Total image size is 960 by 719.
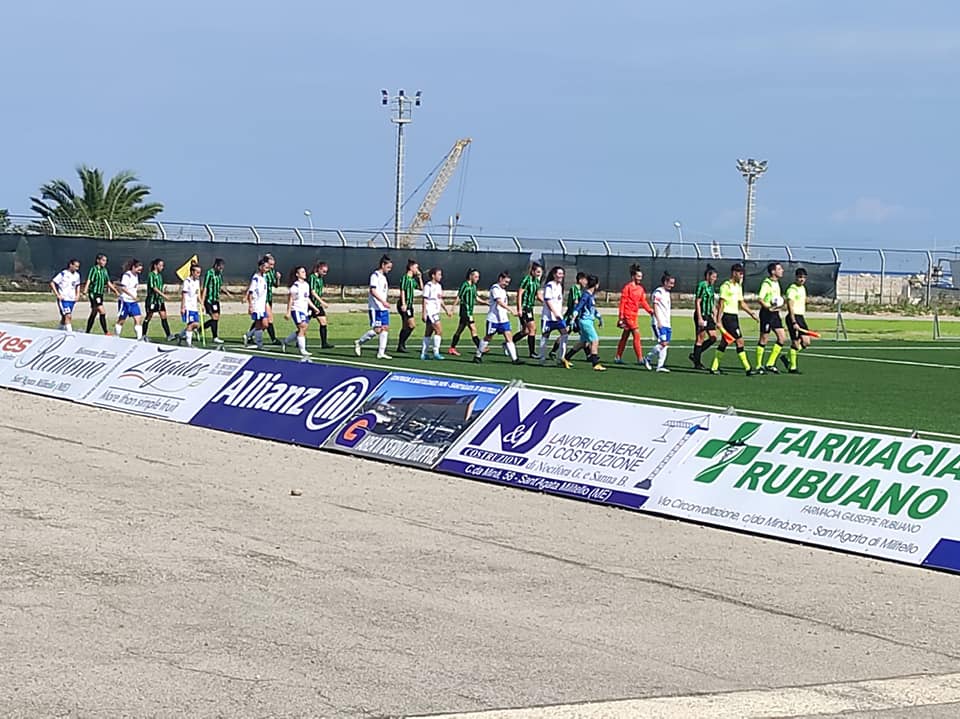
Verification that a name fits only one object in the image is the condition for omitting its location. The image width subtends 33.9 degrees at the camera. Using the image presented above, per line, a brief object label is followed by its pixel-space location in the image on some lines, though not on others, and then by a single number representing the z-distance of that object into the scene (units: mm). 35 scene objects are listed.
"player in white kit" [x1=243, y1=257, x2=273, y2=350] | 29328
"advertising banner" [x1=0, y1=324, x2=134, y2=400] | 19938
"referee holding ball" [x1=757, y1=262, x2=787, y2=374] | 25422
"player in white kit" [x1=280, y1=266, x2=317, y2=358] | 27438
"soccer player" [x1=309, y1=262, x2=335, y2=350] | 29703
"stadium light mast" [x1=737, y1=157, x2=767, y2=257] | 89938
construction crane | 128125
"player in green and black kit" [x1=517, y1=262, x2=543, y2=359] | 28188
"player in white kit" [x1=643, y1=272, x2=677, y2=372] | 25969
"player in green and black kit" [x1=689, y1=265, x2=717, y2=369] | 26625
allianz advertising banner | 15641
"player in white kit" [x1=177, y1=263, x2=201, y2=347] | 29906
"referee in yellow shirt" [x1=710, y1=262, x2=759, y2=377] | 25141
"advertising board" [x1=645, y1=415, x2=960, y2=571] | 10453
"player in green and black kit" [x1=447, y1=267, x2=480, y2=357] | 28016
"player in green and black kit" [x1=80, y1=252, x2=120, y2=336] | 30562
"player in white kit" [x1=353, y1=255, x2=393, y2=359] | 27359
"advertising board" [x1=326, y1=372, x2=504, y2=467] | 14367
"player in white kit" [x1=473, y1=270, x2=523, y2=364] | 26969
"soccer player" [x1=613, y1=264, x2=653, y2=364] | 26000
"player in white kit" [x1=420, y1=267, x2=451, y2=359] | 27781
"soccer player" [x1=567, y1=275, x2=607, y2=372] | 25781
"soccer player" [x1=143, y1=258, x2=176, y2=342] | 30531
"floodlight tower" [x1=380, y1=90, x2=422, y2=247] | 82062
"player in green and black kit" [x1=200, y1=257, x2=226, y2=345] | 30938
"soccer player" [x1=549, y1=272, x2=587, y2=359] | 26272
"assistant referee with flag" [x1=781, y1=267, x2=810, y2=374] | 26297
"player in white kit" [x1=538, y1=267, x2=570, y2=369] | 26922
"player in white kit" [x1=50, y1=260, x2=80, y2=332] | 30250
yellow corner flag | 29062
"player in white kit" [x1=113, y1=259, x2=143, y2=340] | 30469
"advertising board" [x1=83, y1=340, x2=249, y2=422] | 17766
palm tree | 66562
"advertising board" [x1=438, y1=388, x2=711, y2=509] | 12453
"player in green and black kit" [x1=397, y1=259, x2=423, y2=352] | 27672
